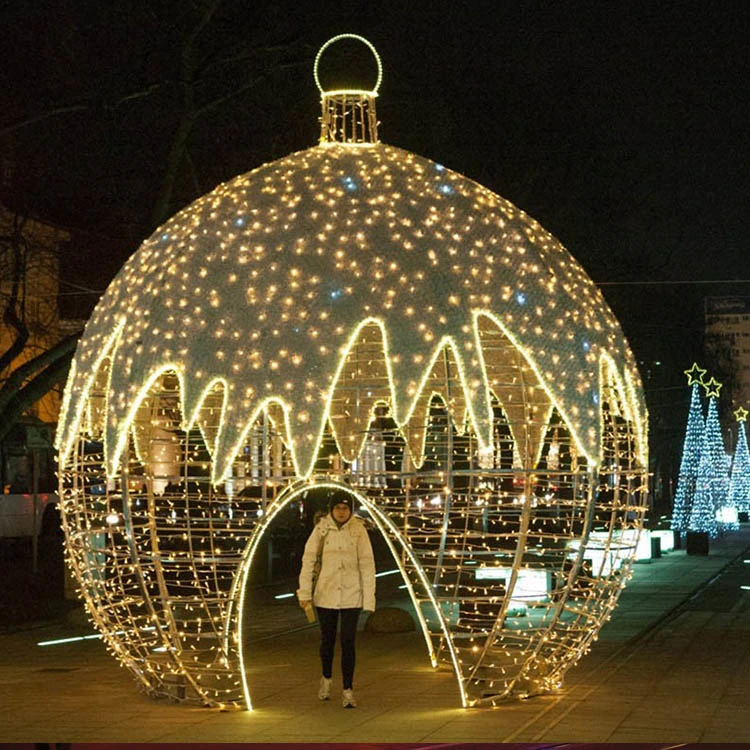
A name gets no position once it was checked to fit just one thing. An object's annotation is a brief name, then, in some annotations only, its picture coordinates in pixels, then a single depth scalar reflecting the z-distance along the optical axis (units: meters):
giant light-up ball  12.12
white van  40.31
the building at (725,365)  77.88
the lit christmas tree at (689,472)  48.25
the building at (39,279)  26.08
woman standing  12.84
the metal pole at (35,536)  26.70
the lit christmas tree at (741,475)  73.19
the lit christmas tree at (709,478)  48.31
